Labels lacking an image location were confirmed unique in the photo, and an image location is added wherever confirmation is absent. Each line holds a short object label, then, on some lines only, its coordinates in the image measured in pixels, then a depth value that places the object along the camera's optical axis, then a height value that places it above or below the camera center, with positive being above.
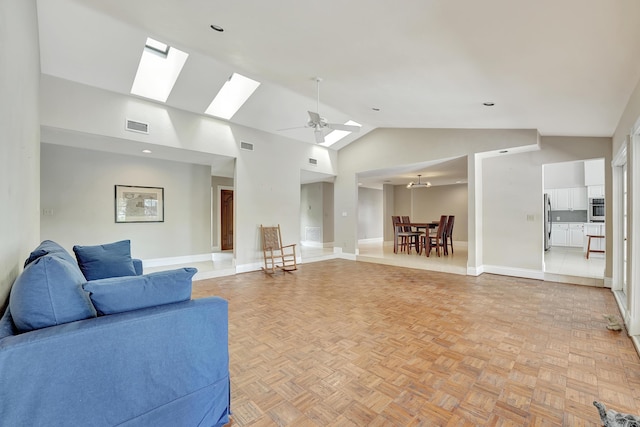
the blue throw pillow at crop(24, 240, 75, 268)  1.78 -0.26
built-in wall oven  7.27 +0.04
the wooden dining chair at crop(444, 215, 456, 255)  7.15 -0.52
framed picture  5.36 +0.19
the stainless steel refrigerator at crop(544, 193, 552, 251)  7.53 -0.30
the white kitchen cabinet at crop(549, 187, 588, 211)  7.79 +0.34
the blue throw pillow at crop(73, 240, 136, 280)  2.55 -0.45
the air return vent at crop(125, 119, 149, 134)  4.18 +1.33
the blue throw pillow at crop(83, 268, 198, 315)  1.31 -0.39
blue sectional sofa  1.04 -0.60
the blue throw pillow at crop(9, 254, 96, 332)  1.15 -0.36
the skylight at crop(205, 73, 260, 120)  4.63 +2.04
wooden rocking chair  5.76 -0.80
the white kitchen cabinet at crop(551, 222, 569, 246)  8.04 -0.66
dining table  6.91 -0.41
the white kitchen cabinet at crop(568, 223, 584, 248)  7.72 -0.69
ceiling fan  3.82 +1.25
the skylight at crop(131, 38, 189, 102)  3.82 +2.09
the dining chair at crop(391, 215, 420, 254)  7.33 -0.57
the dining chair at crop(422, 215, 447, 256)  6.72 -0.62
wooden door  7.57 -0.17
